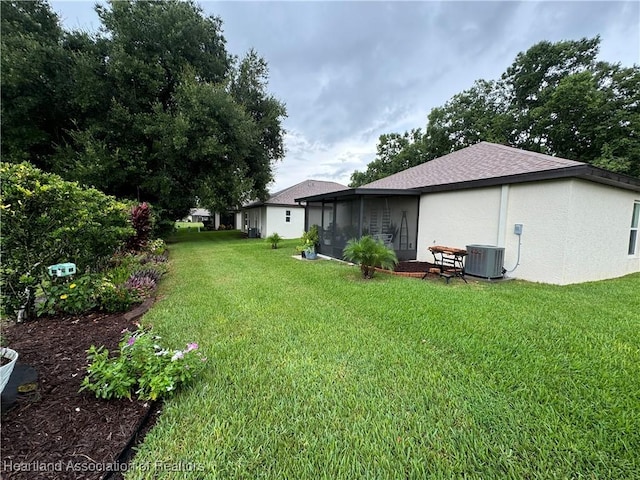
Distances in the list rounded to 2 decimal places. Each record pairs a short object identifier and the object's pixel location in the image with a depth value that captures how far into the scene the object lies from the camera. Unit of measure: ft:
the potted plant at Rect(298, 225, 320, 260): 34.27
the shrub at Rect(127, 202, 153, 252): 27.55
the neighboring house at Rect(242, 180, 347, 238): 65.77
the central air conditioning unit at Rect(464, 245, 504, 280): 22.58
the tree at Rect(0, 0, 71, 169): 37.86
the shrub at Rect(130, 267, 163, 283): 19.39
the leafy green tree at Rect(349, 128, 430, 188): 76.43
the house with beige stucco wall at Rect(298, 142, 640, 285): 20.42
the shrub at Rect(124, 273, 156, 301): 15.85
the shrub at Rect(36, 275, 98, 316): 12.48
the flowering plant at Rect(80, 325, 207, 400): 7.07
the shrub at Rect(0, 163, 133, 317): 11.03
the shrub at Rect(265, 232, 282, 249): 44.91
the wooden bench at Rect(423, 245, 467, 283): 22.53
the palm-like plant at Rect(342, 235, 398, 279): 21.09
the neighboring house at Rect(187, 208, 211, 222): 165.99
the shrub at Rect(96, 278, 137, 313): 13.62
